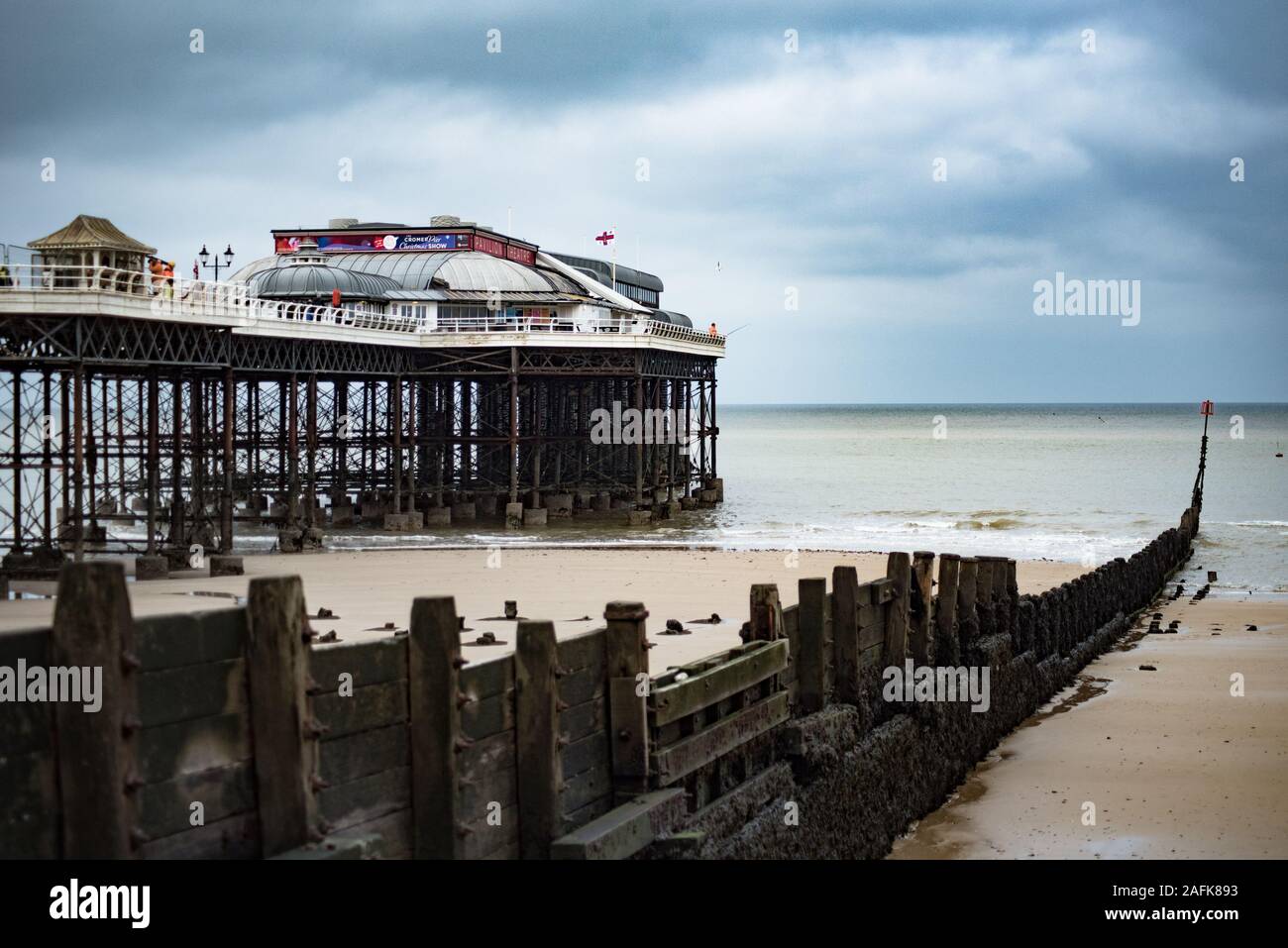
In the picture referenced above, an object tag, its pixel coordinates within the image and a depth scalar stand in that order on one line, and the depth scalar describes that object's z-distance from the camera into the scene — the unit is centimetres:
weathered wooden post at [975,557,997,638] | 1903
